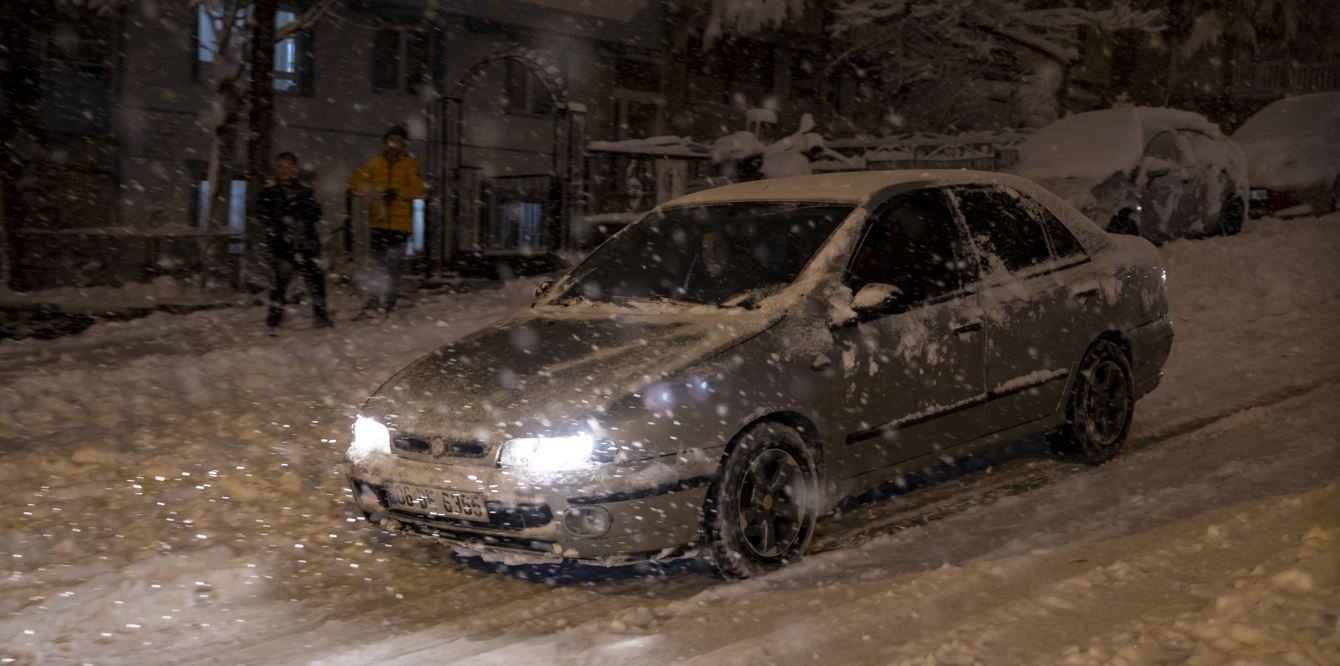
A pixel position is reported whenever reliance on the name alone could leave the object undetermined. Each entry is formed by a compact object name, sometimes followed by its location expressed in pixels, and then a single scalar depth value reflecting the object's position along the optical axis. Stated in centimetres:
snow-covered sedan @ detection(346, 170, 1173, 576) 516
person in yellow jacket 1238
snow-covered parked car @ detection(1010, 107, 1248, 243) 1531
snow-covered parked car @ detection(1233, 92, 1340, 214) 1909
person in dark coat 1221
